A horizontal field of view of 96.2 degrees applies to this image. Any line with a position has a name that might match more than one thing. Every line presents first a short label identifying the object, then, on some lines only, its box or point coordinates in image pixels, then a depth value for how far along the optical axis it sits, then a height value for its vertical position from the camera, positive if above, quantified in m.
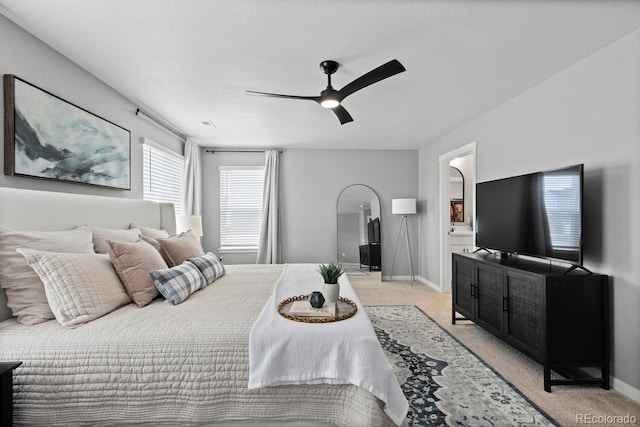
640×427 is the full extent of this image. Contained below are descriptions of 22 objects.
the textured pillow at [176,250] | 2.47 -0.31
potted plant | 1.84 -0.44
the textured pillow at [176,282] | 1.92 -0.47
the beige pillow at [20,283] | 1.57 -0.38
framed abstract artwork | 1.86 +0.58
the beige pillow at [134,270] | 1.86 -0.36
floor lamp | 5.18 +0.17
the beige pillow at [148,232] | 2.76 -0.16
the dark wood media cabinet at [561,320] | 2.12 -0.79
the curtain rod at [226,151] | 5.25 +1.19
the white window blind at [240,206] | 5.32 +0.18
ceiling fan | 1.98 +1.01
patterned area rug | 1.81 -1.26
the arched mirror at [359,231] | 5.36 -0.28
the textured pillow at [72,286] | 1.54 -0.40
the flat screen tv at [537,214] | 2.20 +0.02
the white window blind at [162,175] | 3.48 +0.55
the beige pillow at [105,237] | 2.13 -0.17
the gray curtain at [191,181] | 4.61 +0.57
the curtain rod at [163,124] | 3.32 +1.21
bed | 1.37 -0.82
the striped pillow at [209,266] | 2.43 -0.45
